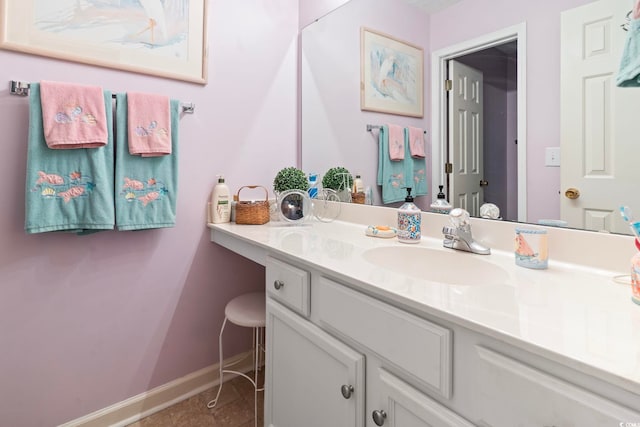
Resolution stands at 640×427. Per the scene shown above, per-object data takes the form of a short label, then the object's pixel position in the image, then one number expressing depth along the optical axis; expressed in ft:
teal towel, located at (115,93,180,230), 4.33
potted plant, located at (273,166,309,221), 5.33
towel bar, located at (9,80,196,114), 3.81
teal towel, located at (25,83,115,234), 3.79
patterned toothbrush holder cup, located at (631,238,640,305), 2.07
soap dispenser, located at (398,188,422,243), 3.98
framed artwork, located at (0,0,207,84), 3.92
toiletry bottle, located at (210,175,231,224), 5.28
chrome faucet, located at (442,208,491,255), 3.41
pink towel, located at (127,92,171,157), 4.37
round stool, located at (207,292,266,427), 4.60
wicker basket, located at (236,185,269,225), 5.24
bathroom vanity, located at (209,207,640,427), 1.57
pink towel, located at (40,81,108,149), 3.80
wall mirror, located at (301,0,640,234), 2.83
